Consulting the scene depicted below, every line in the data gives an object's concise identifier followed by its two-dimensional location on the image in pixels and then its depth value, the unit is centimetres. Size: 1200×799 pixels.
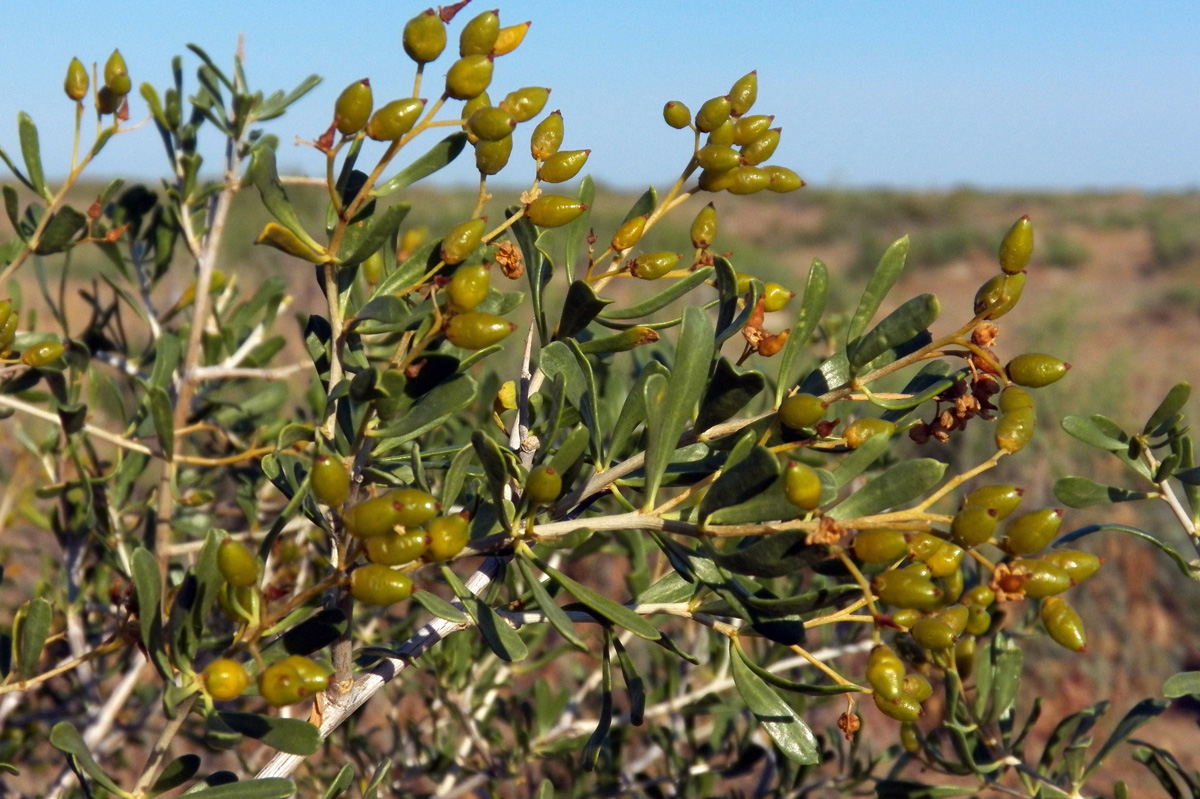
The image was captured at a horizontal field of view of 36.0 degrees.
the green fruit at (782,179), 32
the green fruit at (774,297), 33
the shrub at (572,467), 29
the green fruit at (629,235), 33
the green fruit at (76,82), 40
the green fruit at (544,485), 29
